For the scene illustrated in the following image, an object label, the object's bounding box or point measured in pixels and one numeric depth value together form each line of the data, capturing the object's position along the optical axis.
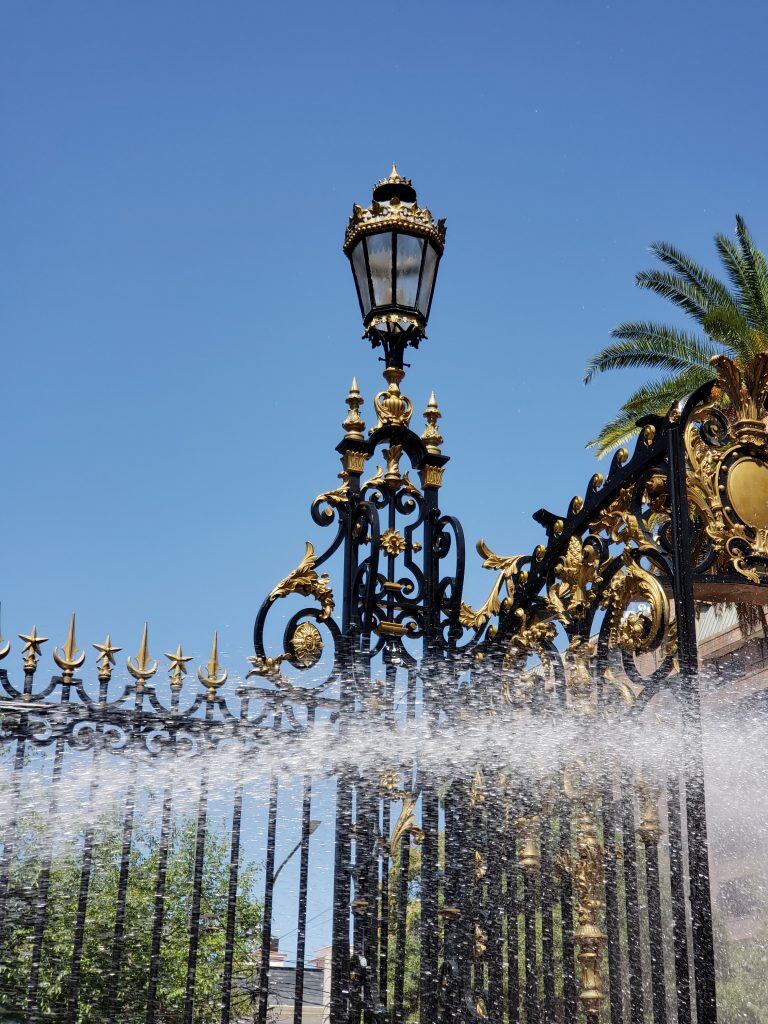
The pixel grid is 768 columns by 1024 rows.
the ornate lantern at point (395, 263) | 6.54
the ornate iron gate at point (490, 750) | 5.20
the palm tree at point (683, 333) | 18.20
